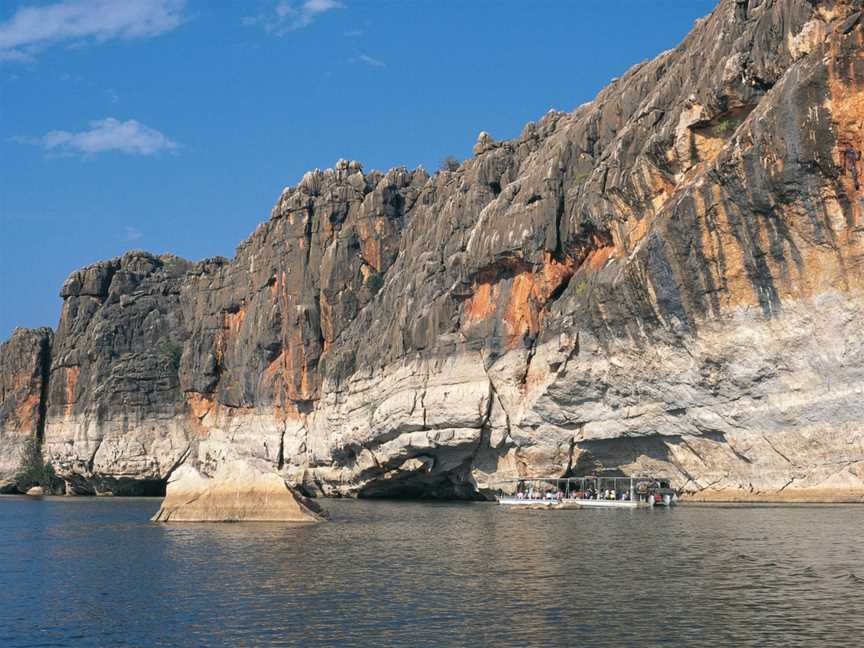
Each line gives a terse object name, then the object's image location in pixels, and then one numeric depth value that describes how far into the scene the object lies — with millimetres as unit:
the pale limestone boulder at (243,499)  56406
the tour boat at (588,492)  67125
